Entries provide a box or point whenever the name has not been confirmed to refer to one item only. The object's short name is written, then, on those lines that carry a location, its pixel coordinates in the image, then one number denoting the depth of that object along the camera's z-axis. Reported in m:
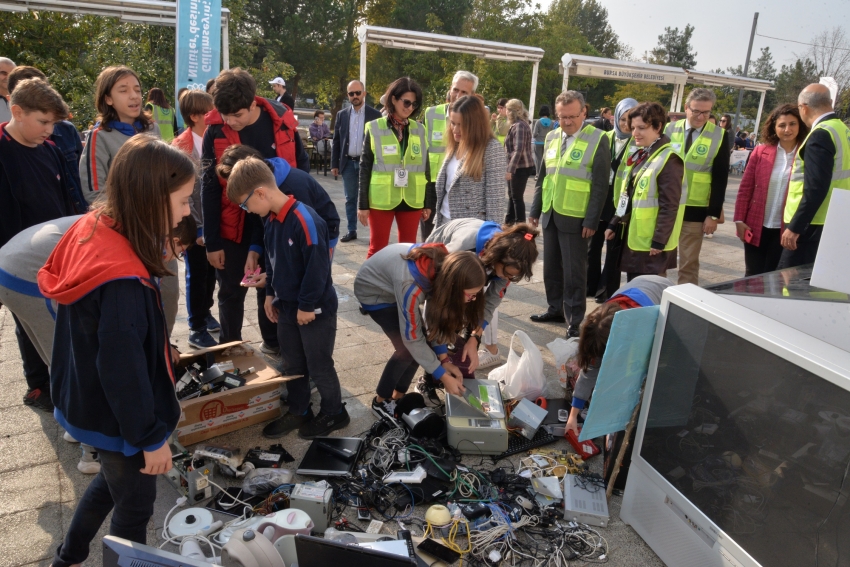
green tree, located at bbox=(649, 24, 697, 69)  52.88
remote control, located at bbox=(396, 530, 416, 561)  2.06
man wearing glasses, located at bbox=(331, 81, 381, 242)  7.01
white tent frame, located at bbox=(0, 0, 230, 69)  7.89
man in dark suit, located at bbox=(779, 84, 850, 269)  3.93
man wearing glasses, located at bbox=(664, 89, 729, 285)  5.17
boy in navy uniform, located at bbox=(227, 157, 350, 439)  2.79
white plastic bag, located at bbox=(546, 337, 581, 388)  3.54
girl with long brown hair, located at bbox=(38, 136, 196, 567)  1.62
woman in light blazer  3.85
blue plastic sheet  2.30
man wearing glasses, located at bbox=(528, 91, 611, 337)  4.26
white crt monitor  1.59
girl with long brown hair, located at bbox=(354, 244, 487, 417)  2.72
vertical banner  8.27
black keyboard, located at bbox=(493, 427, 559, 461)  3.04
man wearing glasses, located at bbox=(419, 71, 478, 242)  5.59
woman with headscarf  4.93
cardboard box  2.93
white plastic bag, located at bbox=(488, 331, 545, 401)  3.50
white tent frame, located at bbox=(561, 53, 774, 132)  12.78
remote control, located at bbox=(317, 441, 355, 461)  2.82
